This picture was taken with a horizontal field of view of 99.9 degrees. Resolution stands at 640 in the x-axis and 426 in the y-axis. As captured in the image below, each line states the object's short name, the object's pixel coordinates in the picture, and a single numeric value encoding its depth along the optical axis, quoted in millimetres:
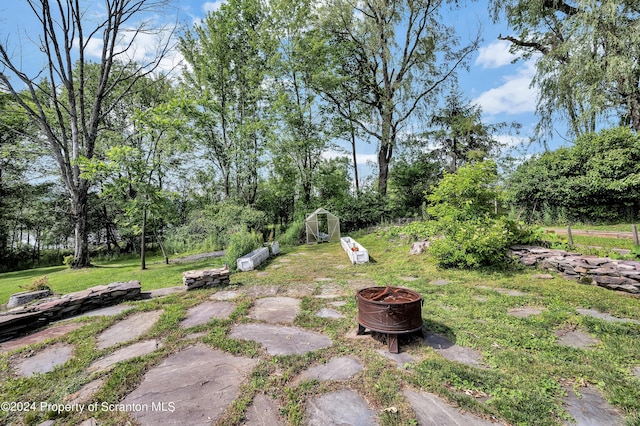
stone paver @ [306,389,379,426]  1912
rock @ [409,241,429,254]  7781
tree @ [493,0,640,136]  8805
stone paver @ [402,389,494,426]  1868
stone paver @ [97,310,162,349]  3395
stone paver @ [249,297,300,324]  3854
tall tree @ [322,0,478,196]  15258
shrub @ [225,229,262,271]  8233
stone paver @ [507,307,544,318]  3609
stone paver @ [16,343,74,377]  2797
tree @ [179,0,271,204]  14906
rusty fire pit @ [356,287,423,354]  2857
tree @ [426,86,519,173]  17312
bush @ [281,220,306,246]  14915
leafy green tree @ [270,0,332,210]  15688
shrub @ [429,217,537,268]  5812
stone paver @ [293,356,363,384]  2420
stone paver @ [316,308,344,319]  3862
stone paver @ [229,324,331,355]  2955
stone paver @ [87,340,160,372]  2750
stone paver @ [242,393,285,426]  1922
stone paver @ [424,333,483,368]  2625
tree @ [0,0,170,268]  9711
